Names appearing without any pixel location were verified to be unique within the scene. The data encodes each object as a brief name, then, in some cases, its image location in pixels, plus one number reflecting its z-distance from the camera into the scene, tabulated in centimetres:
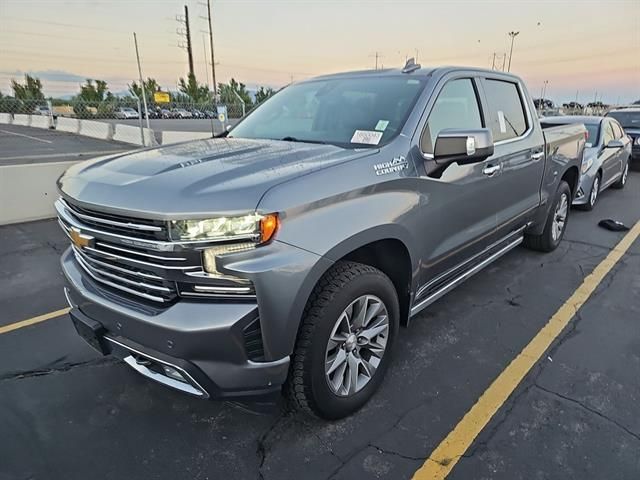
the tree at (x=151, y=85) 4712
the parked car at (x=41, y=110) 2384
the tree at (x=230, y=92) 3759
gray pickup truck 190
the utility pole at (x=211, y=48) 4736
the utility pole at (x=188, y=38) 5262
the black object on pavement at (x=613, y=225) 641
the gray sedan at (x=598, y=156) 725
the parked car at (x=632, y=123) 1166
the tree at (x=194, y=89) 4728
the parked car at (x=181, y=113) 2363
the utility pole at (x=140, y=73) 1554
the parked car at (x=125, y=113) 2275
